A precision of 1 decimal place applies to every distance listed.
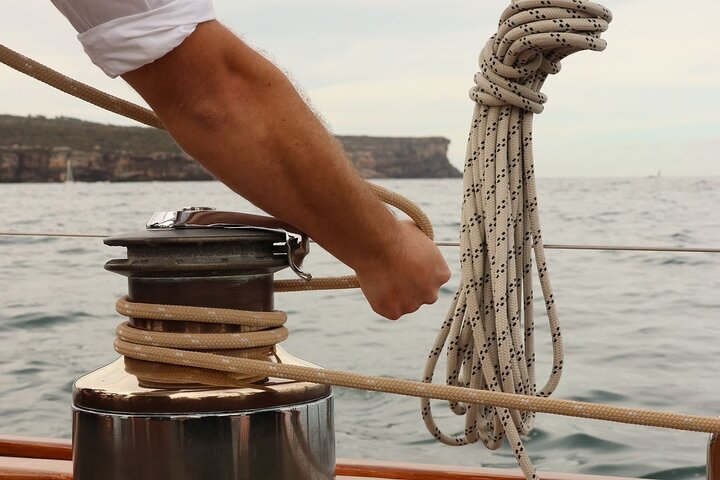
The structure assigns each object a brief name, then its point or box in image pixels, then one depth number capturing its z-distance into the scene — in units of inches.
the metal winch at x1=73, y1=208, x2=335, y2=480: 48.0
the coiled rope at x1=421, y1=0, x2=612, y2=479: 56.5
